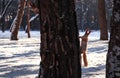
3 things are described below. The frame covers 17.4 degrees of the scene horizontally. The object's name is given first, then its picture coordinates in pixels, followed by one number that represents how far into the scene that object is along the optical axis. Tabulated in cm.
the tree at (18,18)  2822
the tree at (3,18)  5531
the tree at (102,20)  2753
